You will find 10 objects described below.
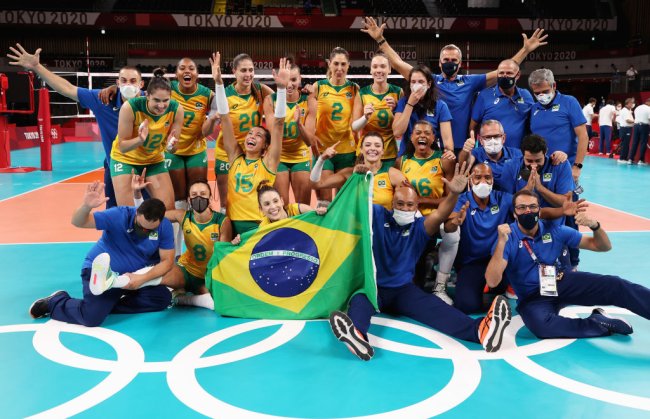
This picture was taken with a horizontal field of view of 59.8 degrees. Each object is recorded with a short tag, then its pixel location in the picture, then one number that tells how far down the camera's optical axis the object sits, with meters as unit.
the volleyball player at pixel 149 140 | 5.56
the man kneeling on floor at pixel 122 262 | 4.73
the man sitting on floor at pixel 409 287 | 4.17
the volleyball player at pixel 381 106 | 6.07
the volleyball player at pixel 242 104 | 6.20
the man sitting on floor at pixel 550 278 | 4.42
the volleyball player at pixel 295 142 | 6.34
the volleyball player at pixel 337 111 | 6.37
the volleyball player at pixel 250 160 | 5.57
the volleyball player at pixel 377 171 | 5.32
